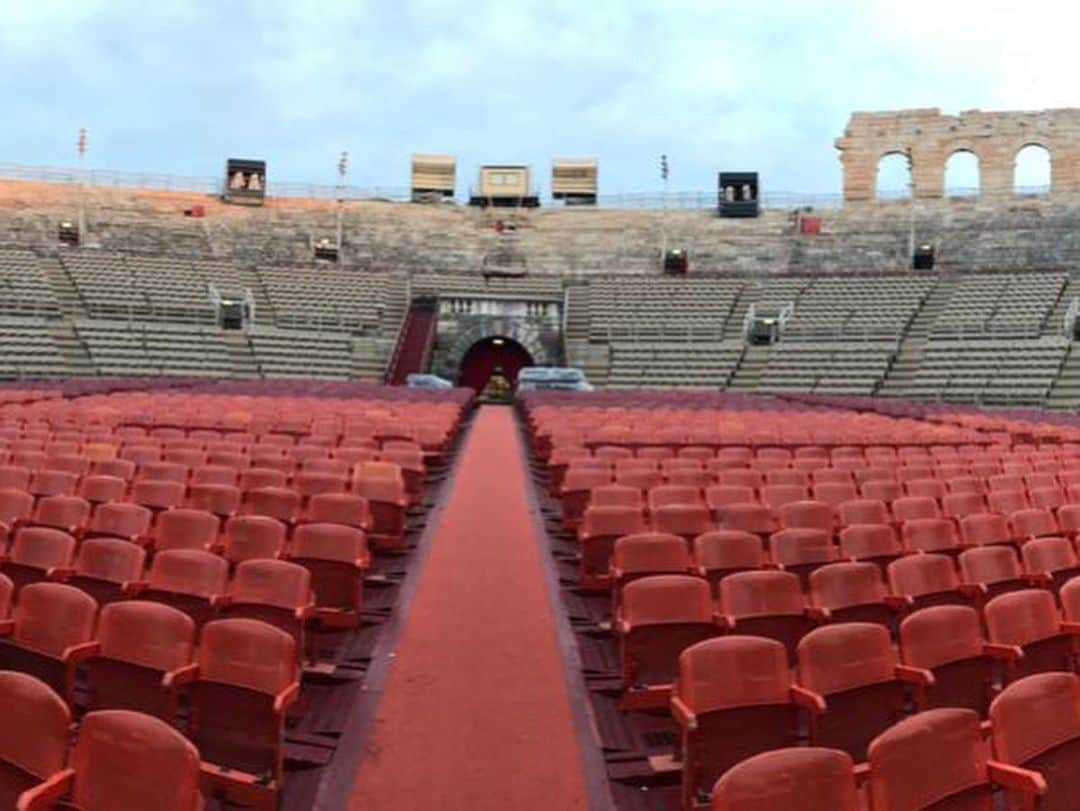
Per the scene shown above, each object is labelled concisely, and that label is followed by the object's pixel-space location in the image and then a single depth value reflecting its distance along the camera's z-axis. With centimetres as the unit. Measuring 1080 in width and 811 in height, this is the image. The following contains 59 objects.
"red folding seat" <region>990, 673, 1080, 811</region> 358
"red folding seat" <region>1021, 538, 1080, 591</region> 650
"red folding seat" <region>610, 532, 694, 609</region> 625
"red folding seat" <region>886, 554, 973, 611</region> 582
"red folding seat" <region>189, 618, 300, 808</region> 404
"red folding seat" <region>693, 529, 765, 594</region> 635
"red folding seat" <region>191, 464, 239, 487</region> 868
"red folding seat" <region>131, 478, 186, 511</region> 799
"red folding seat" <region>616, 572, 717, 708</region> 501
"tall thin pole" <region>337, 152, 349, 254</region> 4435
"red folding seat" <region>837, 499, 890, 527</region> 789
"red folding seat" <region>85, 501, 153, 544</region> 680
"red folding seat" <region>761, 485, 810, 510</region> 895
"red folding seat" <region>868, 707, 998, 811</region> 320
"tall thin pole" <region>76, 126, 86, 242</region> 4128
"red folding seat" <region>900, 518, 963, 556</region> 708
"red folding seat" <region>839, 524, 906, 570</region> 680
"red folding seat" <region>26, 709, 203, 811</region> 305
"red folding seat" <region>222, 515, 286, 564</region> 641
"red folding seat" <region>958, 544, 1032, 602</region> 620
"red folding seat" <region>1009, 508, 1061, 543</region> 767
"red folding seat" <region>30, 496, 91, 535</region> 701
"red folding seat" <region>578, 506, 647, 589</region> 727
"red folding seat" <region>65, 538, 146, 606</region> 563
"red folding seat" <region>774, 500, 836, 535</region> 766
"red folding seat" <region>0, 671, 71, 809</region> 332
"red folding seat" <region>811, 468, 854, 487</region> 973
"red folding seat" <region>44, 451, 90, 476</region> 896
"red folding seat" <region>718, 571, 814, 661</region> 521
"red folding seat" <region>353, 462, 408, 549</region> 840
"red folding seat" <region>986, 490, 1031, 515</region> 867
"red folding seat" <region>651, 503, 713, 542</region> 741
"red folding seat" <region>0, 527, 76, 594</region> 595
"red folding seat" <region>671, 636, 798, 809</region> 395
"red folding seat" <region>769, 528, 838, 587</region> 655
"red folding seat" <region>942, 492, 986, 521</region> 850
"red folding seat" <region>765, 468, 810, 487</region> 975
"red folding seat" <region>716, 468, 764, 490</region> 970
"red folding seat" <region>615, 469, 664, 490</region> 960
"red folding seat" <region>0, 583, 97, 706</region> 448
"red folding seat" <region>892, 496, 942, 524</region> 820
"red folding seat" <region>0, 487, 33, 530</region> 715
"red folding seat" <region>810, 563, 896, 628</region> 552
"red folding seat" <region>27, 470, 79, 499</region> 814
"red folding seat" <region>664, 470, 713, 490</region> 966
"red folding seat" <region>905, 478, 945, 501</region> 915
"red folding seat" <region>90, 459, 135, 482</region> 883
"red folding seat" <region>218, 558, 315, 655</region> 517
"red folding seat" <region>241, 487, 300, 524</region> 766
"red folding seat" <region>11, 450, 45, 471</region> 917
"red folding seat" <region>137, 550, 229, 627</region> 532
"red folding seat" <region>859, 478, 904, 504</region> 909
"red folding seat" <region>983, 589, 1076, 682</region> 491
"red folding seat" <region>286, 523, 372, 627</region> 627
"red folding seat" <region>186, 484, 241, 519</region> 780
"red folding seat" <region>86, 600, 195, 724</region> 427
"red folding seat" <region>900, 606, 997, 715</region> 454
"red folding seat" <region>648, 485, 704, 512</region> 855
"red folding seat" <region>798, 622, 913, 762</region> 418
